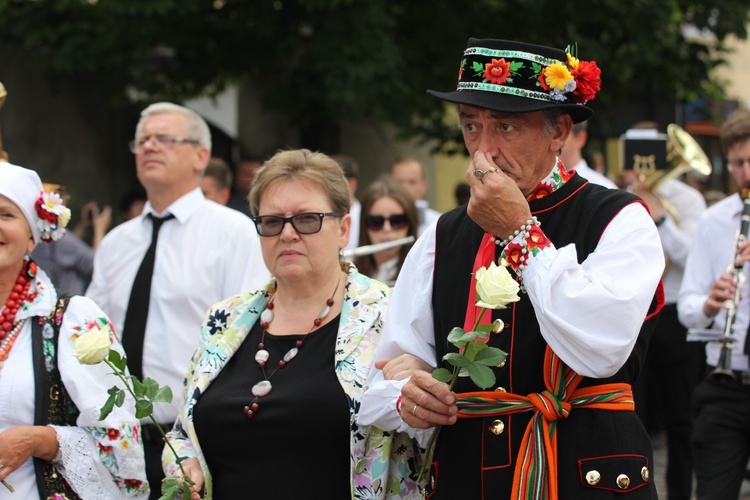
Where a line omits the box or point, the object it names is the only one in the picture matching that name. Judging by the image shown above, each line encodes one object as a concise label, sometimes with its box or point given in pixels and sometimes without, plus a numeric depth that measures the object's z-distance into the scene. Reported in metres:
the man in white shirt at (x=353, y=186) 16.61
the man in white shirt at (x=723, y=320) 11.15
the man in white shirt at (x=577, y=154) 13.68
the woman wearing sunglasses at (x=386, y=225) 13.77
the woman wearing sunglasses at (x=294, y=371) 7.96
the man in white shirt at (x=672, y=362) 15.31
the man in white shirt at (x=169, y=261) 11.12
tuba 16.81
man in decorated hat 6.16
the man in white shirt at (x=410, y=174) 19.17
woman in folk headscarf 8.00
